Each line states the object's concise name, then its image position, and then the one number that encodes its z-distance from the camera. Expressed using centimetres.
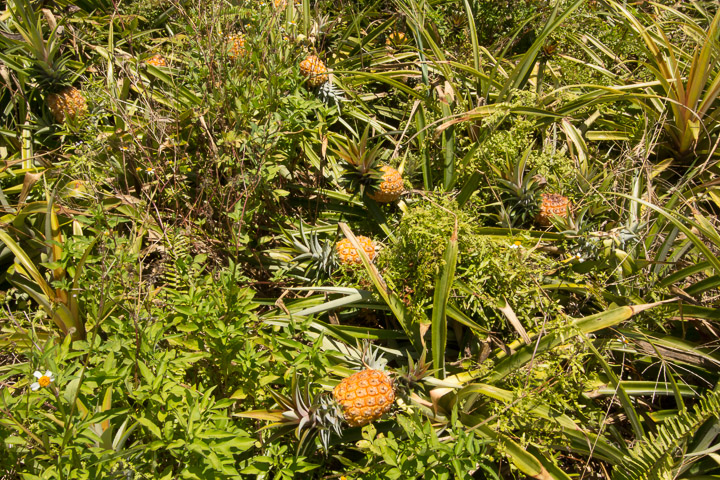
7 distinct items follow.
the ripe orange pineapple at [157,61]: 296
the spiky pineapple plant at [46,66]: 250
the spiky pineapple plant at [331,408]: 160
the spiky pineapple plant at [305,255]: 220
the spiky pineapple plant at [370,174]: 223
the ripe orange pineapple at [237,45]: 259
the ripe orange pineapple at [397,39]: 323
